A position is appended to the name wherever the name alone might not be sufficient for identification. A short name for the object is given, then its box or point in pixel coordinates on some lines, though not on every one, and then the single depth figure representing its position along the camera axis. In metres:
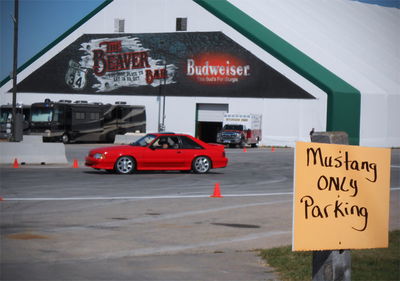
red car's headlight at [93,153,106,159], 26.07
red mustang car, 26.31
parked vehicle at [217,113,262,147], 56.19
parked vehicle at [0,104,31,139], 54.62
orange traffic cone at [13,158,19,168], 28.93
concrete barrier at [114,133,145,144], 54.28
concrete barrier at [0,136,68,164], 30.17
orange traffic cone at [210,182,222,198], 19.53
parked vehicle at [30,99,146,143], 52.12
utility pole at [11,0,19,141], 31.16
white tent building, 61.09
